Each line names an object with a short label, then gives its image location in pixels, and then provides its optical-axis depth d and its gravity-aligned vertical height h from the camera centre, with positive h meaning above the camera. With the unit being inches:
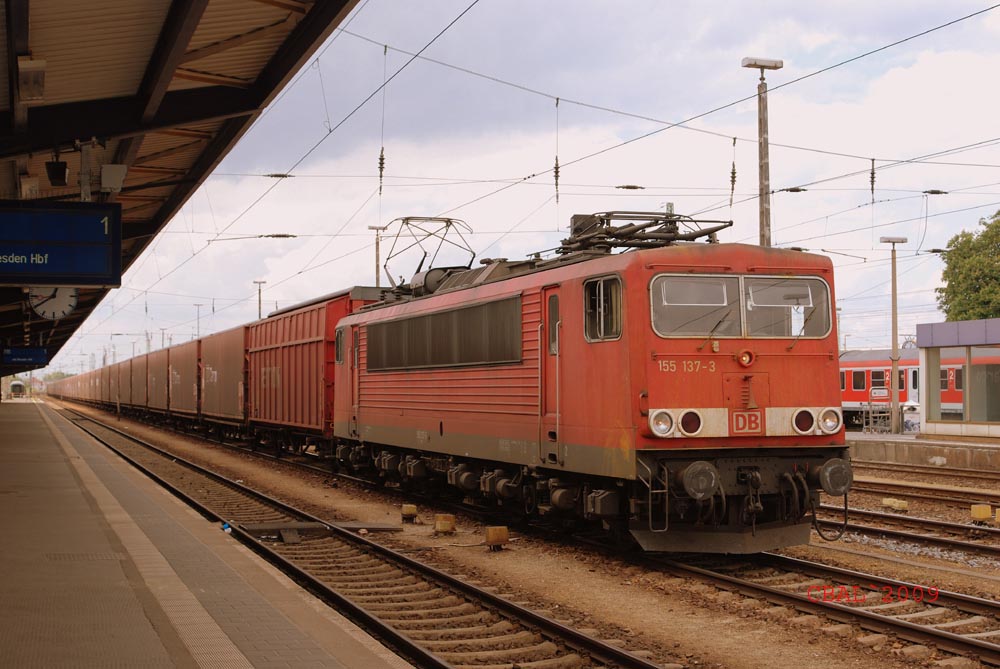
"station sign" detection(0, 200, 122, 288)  499.2 +68.7
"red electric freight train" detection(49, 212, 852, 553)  399.9 -5.0
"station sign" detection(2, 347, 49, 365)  1854.1 +44.7
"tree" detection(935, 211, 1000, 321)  2142.0 +212.9
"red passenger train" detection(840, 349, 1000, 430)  1621.6 -13.0
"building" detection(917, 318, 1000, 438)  1083.3 -0.5
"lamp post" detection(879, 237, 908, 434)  1240.2 +6.3
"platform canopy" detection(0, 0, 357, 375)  384.8 +138.6
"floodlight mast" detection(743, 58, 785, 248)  803.4 +186.0
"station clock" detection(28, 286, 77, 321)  729.0 +56.5
